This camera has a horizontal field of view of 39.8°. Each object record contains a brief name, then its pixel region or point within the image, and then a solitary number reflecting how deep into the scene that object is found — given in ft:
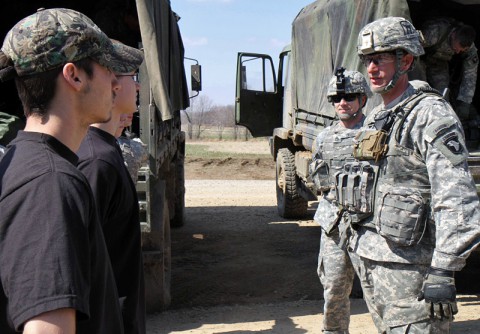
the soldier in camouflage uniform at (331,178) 13.12
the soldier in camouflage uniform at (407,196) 8.37
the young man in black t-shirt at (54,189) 3.67
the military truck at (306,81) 19.17
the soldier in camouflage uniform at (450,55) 19.65
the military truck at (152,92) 15.16
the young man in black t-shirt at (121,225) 6.11
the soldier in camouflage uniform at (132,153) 11.01
